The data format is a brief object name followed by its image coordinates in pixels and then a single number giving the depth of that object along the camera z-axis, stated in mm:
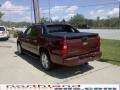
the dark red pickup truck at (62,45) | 3021
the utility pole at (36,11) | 7450
